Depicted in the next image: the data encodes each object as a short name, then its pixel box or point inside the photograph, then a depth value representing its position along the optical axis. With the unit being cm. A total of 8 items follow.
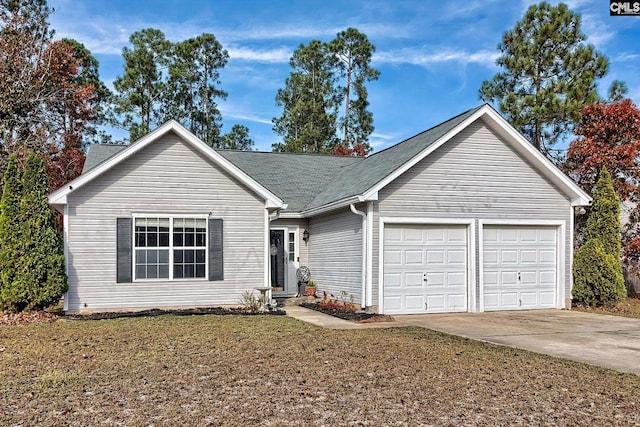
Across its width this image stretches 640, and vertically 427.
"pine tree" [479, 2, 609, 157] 2292
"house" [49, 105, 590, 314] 1341
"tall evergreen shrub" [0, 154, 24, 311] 1234
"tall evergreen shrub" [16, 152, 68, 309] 1239
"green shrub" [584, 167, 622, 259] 1537
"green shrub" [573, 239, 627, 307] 1475
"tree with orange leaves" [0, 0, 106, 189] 1991
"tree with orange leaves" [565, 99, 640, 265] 1786
